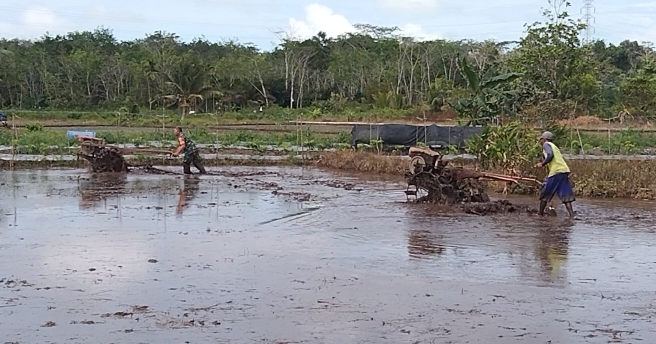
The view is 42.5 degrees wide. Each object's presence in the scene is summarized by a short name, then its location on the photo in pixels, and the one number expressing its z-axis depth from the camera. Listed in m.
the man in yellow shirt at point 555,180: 14.78
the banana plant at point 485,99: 27.85
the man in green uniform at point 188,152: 22.56
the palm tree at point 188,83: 51.25
